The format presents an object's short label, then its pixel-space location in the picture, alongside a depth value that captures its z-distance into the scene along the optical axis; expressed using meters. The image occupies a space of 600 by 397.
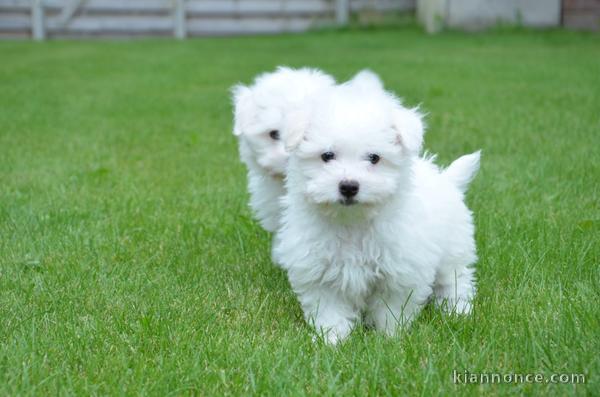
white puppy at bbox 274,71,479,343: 2.97
